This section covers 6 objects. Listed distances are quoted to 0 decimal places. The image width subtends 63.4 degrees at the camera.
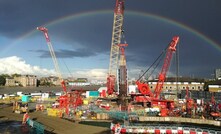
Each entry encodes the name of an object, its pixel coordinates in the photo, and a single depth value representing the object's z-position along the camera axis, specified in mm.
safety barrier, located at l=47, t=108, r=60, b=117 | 40164
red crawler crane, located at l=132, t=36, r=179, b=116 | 57375
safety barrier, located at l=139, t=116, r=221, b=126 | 35233
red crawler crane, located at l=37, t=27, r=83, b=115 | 46623
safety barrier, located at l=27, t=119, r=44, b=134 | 27458
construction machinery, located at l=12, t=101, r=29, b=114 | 44201
